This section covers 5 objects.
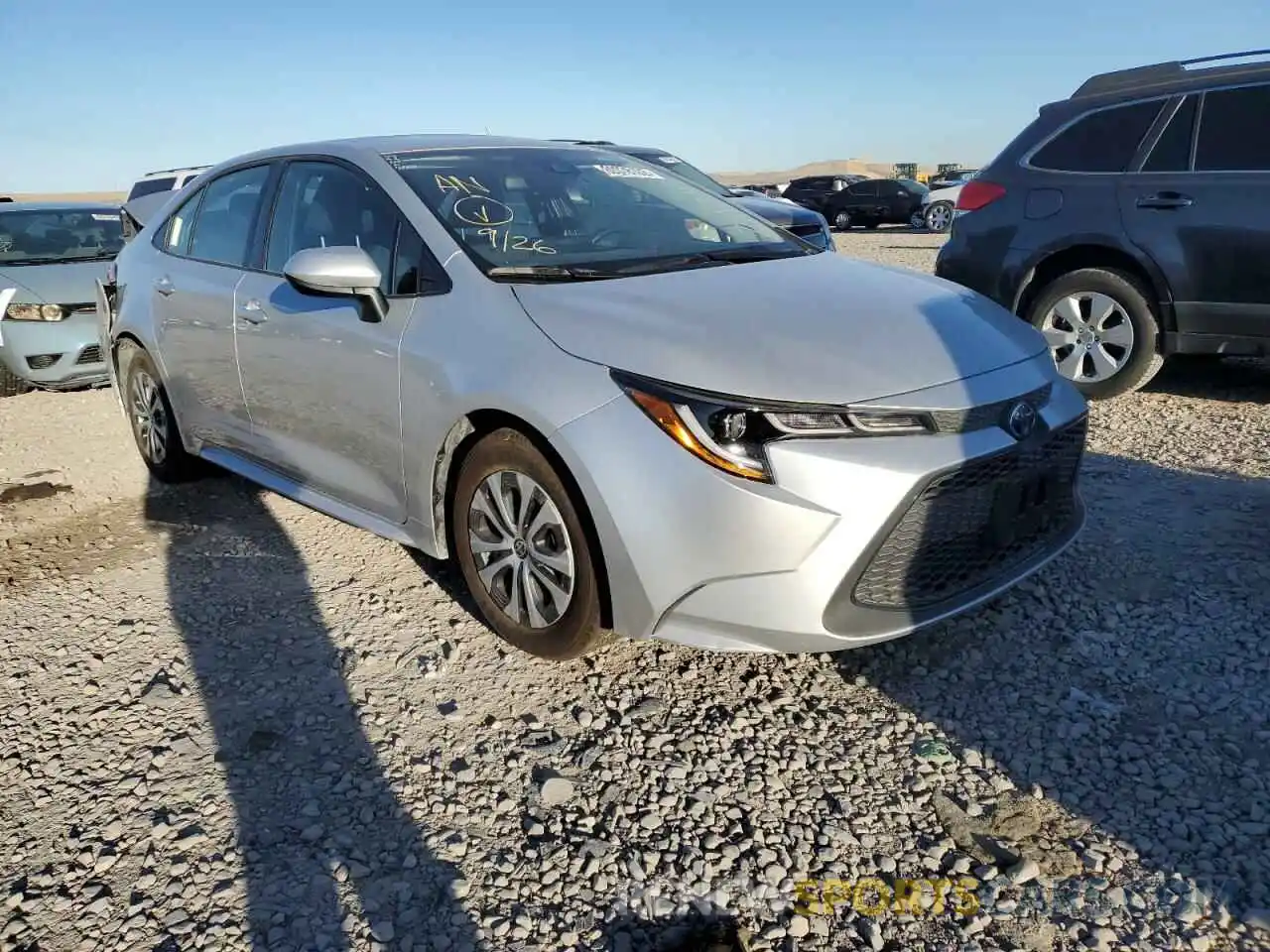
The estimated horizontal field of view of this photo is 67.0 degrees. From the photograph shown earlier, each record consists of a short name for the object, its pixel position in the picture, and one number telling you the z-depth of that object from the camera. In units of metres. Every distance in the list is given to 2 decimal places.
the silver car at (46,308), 7.08
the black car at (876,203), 26.28
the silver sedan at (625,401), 2.43
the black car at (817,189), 27.83
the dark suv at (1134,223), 5.12
